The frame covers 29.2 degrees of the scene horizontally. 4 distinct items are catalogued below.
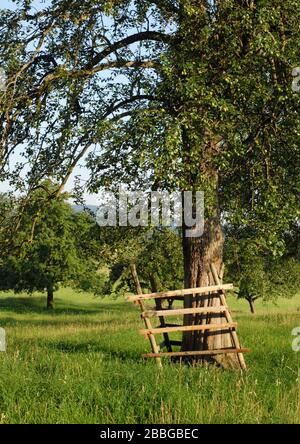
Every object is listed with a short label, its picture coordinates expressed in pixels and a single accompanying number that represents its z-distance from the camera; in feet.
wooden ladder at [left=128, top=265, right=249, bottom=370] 43.50
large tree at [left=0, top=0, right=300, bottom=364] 42.52
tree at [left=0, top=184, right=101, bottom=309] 181.78
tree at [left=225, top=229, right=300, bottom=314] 136.56
